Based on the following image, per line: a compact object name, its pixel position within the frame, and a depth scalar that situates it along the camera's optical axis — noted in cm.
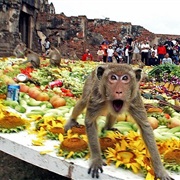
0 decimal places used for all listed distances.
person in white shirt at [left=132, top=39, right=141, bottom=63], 2063
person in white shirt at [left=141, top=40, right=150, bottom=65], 2001
